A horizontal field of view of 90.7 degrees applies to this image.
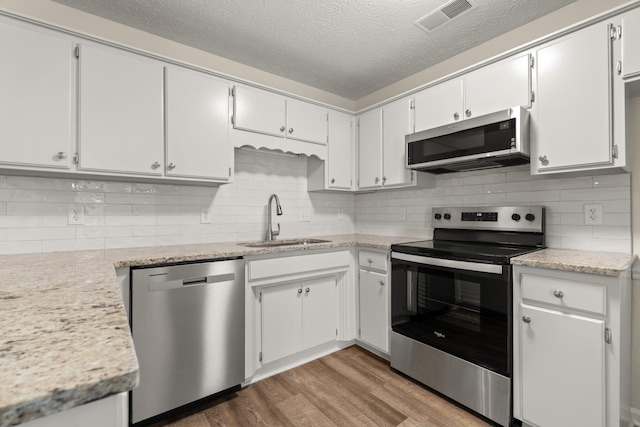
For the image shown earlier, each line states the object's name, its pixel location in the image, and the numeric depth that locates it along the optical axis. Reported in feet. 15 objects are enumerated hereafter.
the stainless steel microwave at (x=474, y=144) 6.15
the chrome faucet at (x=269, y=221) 9.06
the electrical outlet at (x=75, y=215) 6.64
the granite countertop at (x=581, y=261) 4.62
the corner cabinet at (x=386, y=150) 8.68
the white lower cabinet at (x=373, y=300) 8.05
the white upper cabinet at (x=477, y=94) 6.39
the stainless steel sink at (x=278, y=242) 8.47
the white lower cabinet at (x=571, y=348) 4.66
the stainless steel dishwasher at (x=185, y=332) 5.60
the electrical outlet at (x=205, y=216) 8.27
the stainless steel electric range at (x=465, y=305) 5.70
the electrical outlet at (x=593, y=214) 6.16
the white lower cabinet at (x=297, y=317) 7.40
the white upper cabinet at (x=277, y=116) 7.85
